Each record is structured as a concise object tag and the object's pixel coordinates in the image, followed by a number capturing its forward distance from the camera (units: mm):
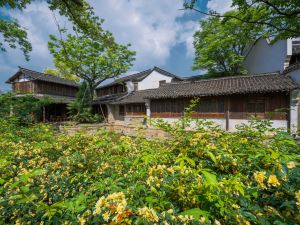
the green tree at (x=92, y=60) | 22484
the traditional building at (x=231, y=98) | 12641
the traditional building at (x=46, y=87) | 26353
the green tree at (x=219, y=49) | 22281
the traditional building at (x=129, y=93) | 23570
